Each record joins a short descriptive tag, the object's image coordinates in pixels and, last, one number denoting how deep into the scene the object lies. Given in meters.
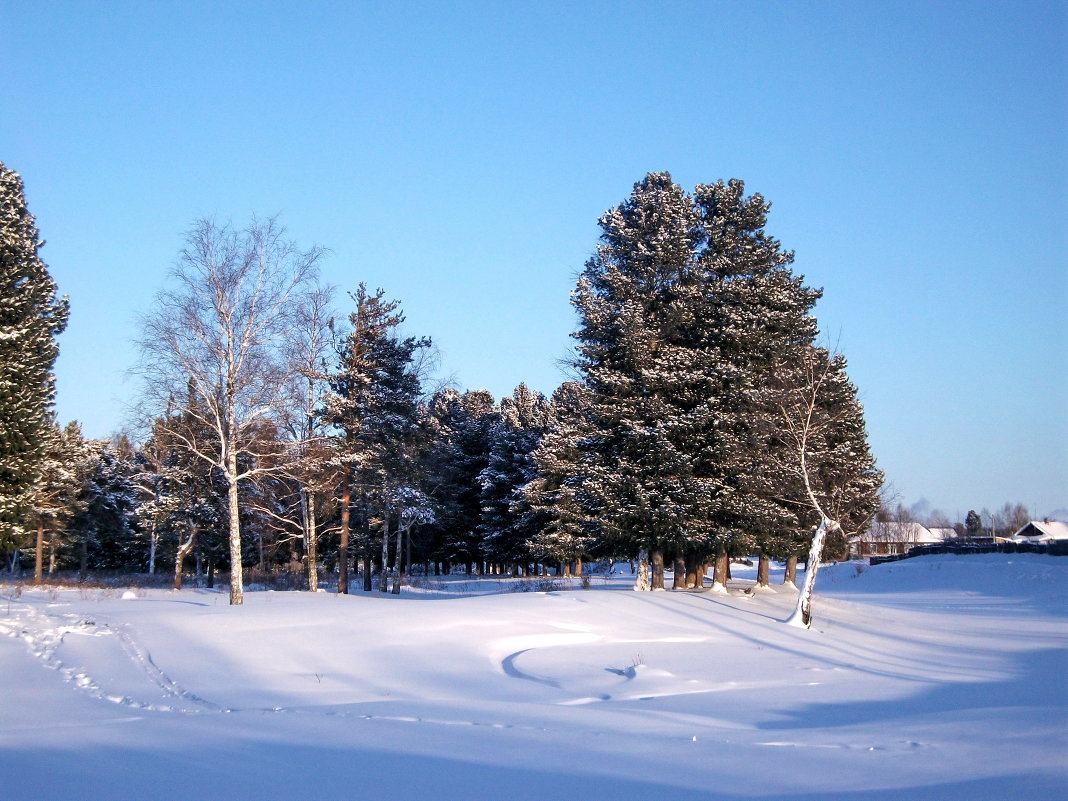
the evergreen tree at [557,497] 40.69
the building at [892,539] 107.62
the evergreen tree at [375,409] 33.16
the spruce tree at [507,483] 54.12
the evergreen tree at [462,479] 57.88
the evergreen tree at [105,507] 53.62
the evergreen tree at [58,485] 40.44
